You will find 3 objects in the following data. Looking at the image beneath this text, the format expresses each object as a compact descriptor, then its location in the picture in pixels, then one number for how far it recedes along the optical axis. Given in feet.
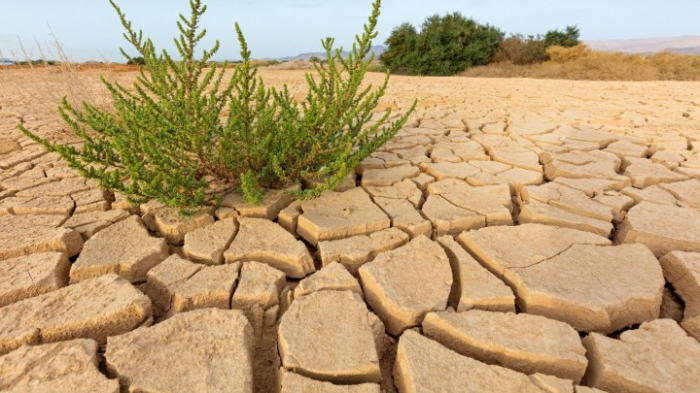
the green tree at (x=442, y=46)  39.14
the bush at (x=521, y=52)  39.42
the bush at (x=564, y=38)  42.39
